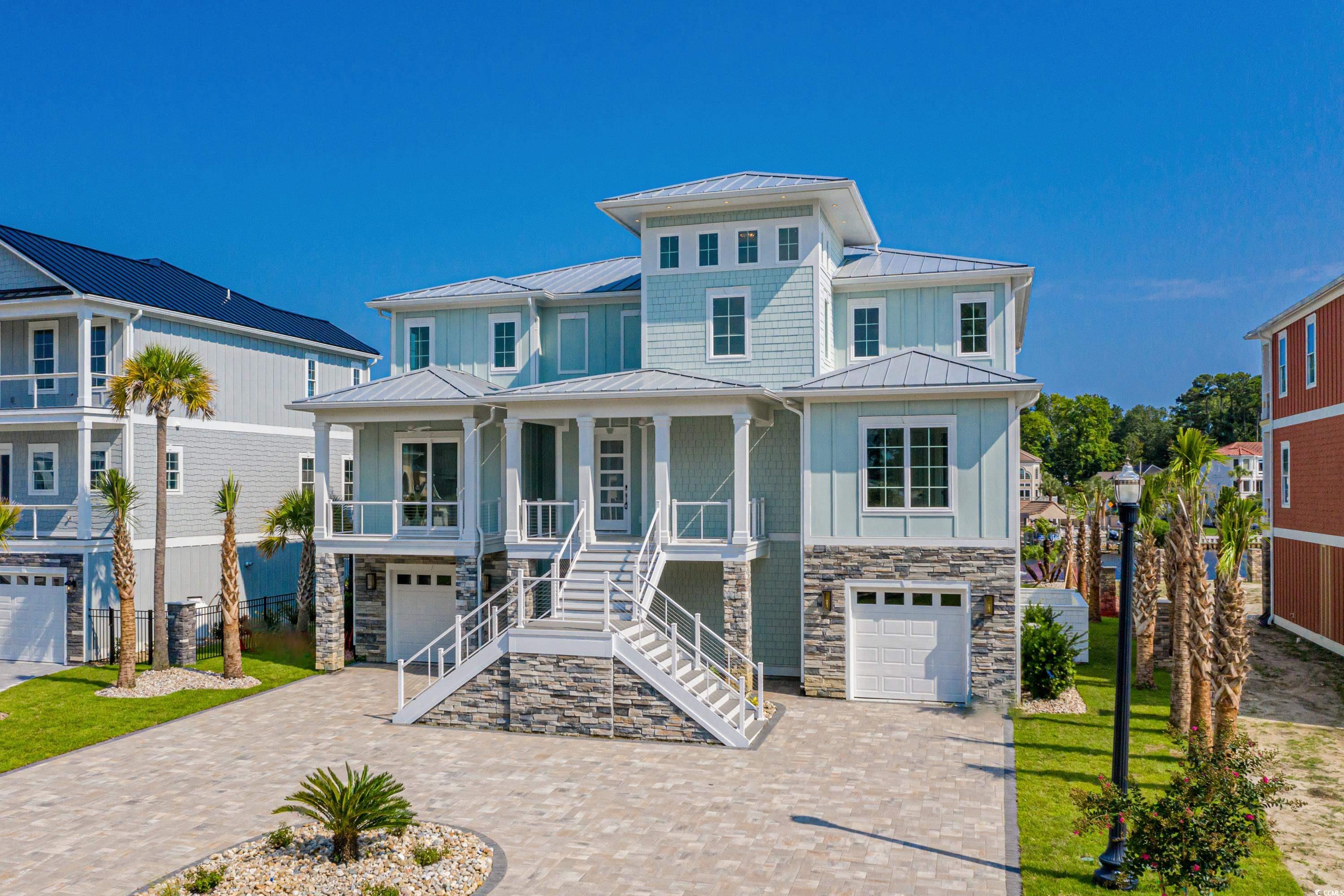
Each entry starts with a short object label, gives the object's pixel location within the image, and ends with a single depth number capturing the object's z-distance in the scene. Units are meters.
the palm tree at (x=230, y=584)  20.23
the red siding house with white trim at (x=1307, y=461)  22.95
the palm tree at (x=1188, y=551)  14.88
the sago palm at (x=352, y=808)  10.34
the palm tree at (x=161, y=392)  19.53
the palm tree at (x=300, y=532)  24.67
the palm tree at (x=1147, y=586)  18.64
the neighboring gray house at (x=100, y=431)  22.80
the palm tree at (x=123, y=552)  19.62
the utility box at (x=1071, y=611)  20.55
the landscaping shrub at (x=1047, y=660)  17.53
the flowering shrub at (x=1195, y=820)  9.47
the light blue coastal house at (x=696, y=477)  17.05
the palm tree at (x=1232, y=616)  13.88
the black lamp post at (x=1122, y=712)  9.90
